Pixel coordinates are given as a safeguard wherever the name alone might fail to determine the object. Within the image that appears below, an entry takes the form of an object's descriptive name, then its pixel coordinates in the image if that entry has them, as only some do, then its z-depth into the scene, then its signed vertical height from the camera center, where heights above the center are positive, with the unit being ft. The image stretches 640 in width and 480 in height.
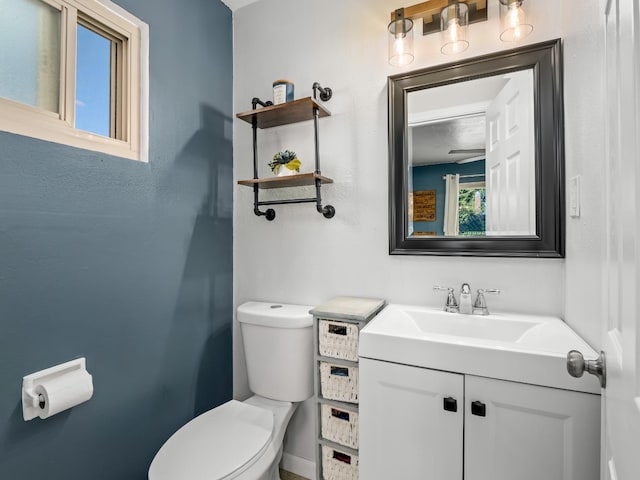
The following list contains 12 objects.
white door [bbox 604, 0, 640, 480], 1.45 -0.03
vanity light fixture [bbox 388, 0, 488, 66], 4.29 +2.90
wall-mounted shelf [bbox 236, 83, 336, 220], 4.99 +1.94
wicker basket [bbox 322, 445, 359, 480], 4.26 -2.93
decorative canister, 5.14 +2.30
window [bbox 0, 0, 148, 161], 3.47 +2.00
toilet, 3.63 -2.40
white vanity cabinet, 2.89 -1.79
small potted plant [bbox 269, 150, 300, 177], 5.21 +1.22
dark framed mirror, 4.03 +1.09
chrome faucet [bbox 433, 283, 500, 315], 4.25 -0.82
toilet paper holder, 3.27 -1.51
